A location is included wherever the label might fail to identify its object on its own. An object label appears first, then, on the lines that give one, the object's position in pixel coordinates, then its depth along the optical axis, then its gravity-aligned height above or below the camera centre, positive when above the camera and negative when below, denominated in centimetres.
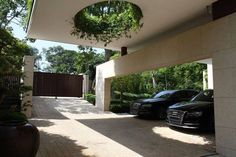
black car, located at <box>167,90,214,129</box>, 558 -83
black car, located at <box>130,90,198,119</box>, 807 -65
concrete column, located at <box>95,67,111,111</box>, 1081 -21
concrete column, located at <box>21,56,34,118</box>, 795 +56
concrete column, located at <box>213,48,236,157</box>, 394 -27
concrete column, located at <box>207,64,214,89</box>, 1082 +81
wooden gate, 1445 +31
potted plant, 306 -89
